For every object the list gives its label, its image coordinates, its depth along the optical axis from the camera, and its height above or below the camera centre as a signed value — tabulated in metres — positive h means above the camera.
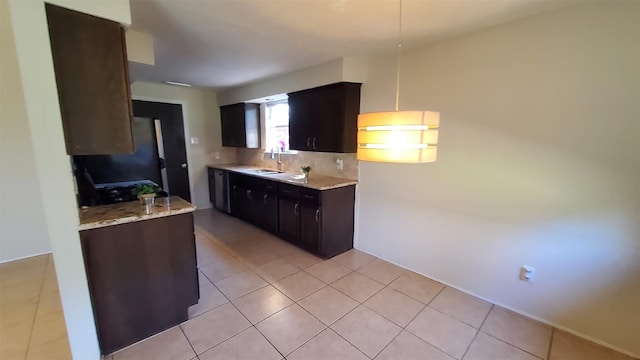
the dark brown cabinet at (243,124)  4.66 +0.30
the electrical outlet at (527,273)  2.10 -1.02
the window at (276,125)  4.39 +0.28
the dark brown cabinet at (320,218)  3.04 -0.91
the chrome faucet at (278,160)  4.48 -0.31
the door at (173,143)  4.46 -0.04
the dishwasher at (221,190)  4.71 -0.88
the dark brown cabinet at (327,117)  3.02 +0.31
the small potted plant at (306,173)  3.32 -0.39
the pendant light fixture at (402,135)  1.37 +0.04
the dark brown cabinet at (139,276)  1.68 -0.93
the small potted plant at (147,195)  1.91 -0.39
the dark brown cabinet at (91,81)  1.45 +0.34
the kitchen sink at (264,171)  4.24 -0.49
